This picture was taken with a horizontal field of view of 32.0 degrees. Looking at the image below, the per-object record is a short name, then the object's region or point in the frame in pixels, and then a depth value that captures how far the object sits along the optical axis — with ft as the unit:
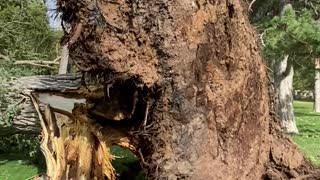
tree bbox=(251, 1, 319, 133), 30.35
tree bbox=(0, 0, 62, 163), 25.12
